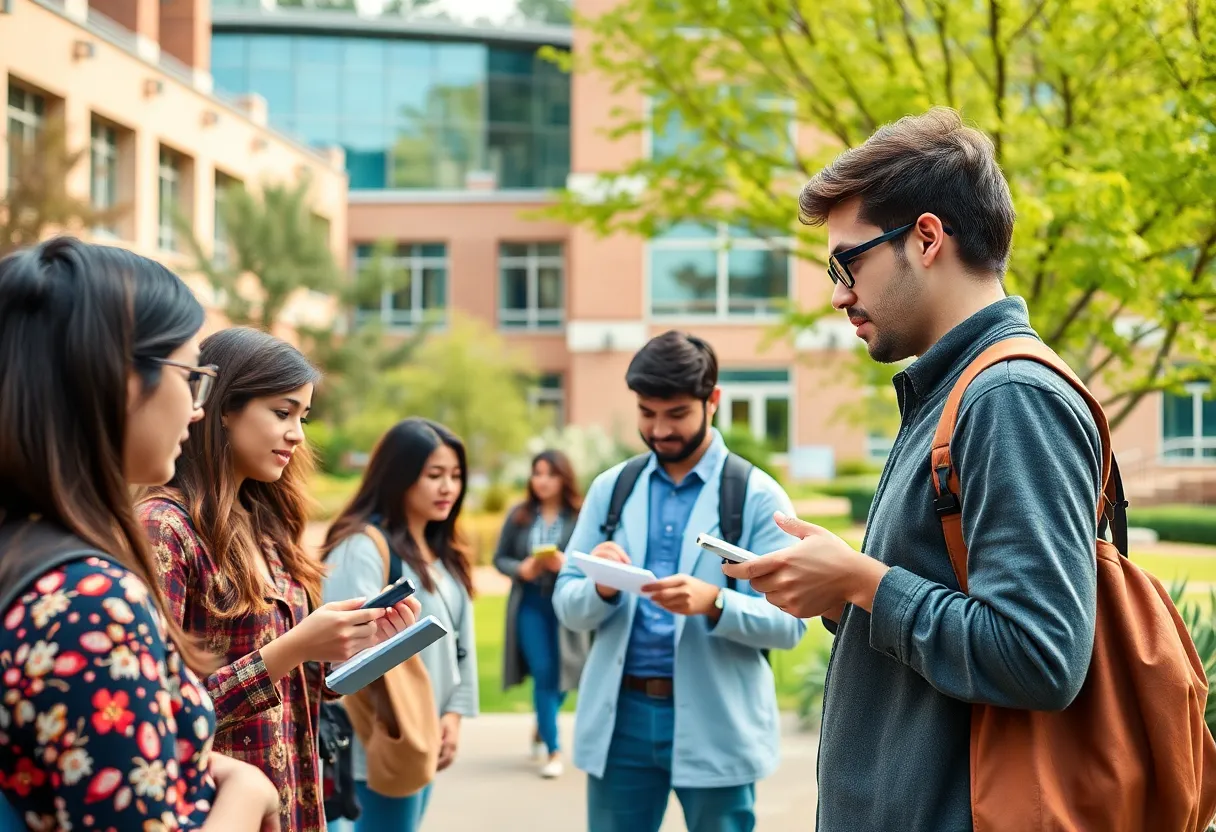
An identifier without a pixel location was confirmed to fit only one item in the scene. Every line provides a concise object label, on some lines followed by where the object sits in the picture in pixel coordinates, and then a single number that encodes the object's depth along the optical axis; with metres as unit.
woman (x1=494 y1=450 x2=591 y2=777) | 7.62
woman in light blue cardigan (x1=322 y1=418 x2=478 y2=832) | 4.46
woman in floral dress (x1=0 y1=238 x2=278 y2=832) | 1.43
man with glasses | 1.89
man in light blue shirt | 3.85
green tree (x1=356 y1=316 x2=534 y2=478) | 26.77
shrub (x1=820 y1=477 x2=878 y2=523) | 26.92
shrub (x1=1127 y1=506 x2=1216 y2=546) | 23.48
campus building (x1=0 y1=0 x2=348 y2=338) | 21.50
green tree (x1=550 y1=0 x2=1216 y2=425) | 5.83
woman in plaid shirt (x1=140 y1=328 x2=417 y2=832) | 2.56
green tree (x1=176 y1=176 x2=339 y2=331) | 27.22
